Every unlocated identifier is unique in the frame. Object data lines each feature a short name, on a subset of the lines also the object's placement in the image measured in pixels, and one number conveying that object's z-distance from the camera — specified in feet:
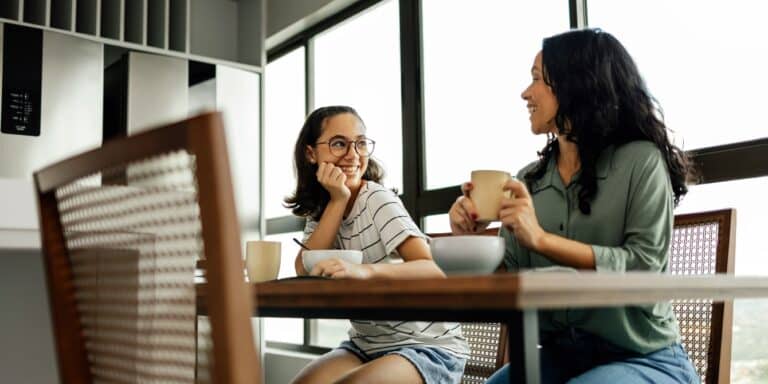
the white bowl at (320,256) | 4.03
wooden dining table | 2.15
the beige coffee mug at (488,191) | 3.92
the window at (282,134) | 12.80
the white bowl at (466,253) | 3.45
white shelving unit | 10.30
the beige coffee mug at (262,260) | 4.23
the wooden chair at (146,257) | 2.12
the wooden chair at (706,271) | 4.49
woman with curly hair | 4.07
